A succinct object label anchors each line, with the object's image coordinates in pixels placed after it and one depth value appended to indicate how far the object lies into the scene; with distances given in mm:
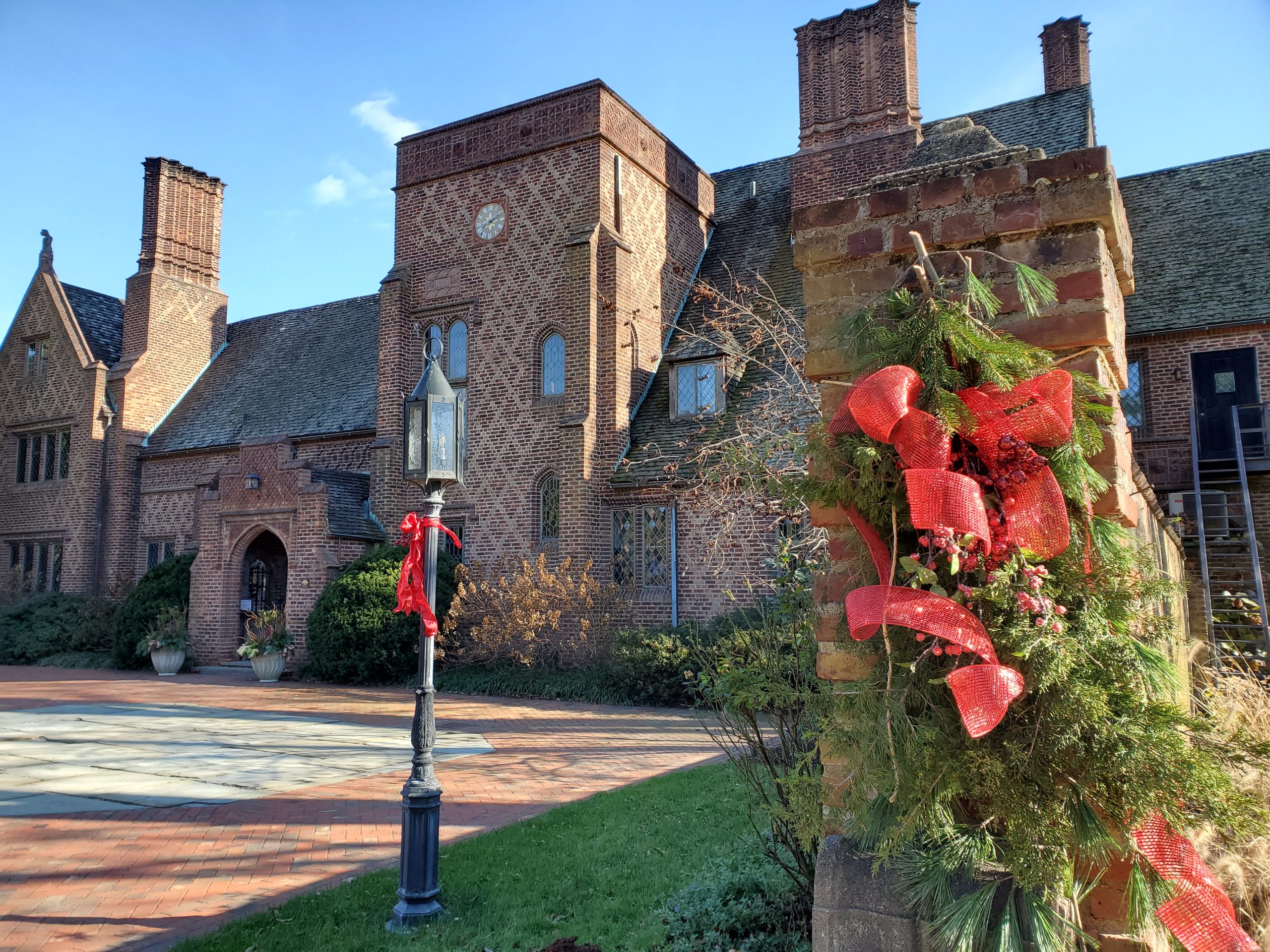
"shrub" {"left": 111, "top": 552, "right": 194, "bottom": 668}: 20172
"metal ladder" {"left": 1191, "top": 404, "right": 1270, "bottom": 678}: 11789
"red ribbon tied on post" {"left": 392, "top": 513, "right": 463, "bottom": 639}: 5344
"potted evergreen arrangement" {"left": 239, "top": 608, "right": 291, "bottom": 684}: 17625
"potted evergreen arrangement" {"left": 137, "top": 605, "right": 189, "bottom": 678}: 19266
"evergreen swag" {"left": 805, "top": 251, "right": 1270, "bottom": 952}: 1953
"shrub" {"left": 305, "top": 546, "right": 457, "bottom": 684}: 16266
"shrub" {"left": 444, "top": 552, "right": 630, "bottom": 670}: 15398
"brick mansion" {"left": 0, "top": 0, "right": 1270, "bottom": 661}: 15953
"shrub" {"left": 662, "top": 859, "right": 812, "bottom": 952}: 3762
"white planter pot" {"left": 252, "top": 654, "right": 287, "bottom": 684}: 17594
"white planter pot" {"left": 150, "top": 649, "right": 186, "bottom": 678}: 19250
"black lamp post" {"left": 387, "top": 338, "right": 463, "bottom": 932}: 4828
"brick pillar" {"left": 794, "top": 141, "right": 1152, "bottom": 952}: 2314
